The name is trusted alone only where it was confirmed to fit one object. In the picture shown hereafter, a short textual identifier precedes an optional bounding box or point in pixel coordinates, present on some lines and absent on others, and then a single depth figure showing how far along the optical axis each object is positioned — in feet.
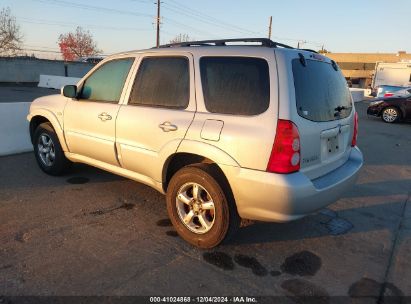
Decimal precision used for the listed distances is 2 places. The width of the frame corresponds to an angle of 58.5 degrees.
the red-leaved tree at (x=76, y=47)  259.80
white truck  105.91
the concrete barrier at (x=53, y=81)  77.77
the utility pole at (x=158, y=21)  129.27
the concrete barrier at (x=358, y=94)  82.69
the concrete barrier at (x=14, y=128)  21.93
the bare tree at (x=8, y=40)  154.71
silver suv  10.03
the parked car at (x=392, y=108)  47.57
